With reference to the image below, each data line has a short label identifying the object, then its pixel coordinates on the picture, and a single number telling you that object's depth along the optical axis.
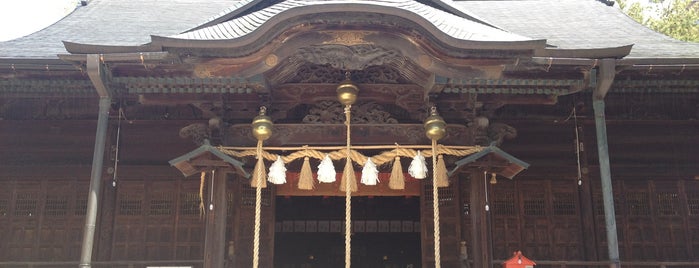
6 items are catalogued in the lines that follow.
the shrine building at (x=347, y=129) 6.72
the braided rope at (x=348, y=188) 7.01
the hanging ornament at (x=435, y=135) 7.12
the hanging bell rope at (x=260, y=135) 7.26
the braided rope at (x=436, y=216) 7.00
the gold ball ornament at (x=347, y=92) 7.28
